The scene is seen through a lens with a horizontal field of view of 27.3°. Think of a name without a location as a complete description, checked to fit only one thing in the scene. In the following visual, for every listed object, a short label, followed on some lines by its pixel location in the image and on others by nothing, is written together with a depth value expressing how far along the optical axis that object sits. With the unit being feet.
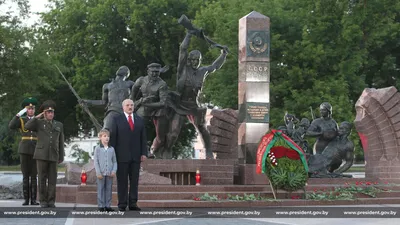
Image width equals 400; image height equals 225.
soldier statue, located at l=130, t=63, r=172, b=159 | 60.95
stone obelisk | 63.36
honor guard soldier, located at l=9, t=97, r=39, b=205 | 50.31
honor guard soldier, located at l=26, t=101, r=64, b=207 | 47.24
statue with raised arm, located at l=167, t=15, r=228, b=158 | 61.82
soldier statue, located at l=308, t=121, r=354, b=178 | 67.46
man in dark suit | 42.93
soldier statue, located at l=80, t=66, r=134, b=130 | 60.49
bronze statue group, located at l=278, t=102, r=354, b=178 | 67.82
